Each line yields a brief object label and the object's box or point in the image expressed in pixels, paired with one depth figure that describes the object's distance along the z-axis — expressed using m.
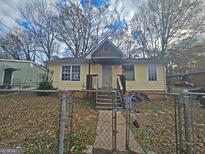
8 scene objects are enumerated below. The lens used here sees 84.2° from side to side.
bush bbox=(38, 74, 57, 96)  9.43
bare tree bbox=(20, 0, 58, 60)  20.72
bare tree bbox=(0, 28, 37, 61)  21.19
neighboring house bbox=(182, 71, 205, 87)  24.09
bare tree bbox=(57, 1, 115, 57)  19.48
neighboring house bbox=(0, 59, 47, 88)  14.84
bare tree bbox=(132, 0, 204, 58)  16.22
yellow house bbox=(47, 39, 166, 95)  10.64
